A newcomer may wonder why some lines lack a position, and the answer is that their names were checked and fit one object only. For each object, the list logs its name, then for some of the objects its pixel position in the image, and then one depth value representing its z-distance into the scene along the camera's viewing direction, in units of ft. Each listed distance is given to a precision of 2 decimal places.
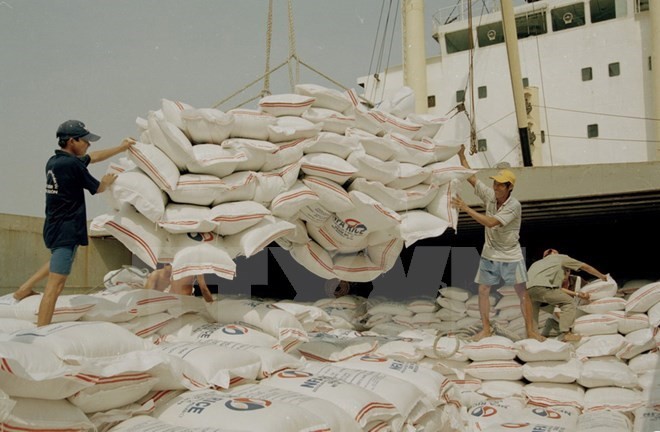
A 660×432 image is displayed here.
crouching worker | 16.84
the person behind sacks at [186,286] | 13.44
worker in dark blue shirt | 10.71
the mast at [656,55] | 46.96
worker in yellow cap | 15.70
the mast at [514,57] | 35.94
